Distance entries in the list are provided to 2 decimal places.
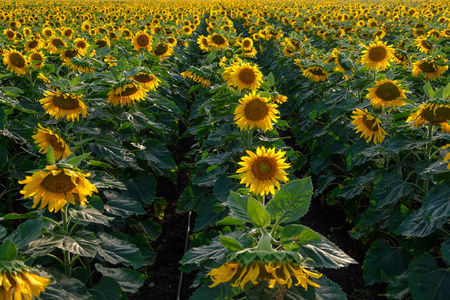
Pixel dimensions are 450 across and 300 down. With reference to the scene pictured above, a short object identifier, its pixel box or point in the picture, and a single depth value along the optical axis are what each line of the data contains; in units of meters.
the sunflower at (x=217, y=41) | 8.20
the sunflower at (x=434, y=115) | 2.86
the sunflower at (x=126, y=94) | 3.87
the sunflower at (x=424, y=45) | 6.68
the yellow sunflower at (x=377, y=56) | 4.86
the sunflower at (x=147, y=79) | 4.68
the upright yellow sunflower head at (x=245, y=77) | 4.18
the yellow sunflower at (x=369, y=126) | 3.58
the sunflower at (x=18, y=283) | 1.44
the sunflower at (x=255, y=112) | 3.38
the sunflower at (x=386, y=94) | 3.82
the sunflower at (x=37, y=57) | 5.67
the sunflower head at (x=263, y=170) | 2.49
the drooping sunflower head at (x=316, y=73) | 5.77
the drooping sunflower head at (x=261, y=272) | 1.40
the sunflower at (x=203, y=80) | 5.88
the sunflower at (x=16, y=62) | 4.96
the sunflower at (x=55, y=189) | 2.14
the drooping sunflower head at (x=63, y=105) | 3.43
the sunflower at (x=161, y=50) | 7.04
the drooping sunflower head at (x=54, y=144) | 3.00
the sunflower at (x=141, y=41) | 6.84
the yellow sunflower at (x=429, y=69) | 4.85
